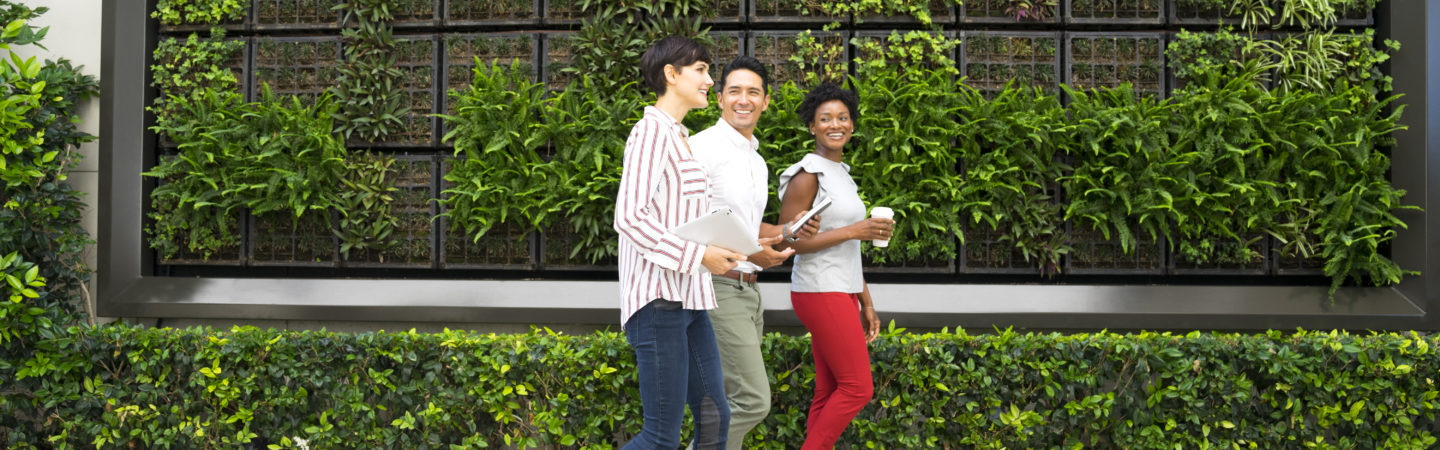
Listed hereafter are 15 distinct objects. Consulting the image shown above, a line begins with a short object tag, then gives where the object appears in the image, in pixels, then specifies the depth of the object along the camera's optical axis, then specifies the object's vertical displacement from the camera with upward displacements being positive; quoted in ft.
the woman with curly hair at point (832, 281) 11.80 -0.78
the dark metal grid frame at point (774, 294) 16.37 -1.41
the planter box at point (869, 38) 17.21 +4.18
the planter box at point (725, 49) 17.42 +3.98
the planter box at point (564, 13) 17.79 +4.84
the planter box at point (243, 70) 18.19 +3.53
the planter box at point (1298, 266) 16.89 -0.64
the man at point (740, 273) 10.77 -0.63
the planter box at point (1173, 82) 16.99 +3.31
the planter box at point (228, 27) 18.28 +4.52
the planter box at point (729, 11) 17.47 +4.85
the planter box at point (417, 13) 17.93 +4.83
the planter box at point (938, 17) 17.34 +4.74
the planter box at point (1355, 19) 16.96 +4.70
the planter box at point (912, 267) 17.21 -0.79
